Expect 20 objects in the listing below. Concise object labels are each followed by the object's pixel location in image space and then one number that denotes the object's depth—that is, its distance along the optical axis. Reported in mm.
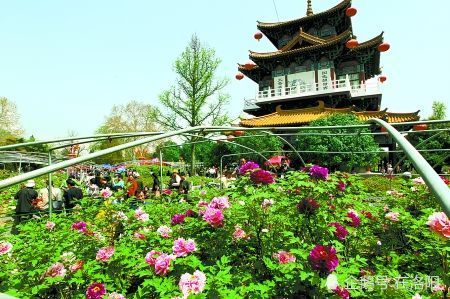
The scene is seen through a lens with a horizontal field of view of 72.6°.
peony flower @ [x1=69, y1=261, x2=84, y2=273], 2216
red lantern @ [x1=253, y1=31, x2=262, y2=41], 29875
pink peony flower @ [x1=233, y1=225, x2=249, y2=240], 2390
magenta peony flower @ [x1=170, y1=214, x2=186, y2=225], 2541
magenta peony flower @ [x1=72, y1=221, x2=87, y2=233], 2615
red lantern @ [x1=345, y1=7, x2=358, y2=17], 23500
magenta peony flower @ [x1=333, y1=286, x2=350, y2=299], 1692
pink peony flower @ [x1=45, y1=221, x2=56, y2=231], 3055
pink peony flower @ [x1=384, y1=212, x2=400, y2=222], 3066
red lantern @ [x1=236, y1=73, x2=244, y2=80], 29297
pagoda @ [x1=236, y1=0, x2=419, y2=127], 23500
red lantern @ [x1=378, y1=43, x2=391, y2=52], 22359
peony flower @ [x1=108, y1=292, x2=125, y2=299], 1861
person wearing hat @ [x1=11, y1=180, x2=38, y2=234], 6664
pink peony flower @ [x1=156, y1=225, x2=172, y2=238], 2462
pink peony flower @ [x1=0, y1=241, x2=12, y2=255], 2225
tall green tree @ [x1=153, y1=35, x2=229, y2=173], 24656
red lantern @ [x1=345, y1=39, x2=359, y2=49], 21836
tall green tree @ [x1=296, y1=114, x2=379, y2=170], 16516
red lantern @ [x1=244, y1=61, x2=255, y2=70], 28838
